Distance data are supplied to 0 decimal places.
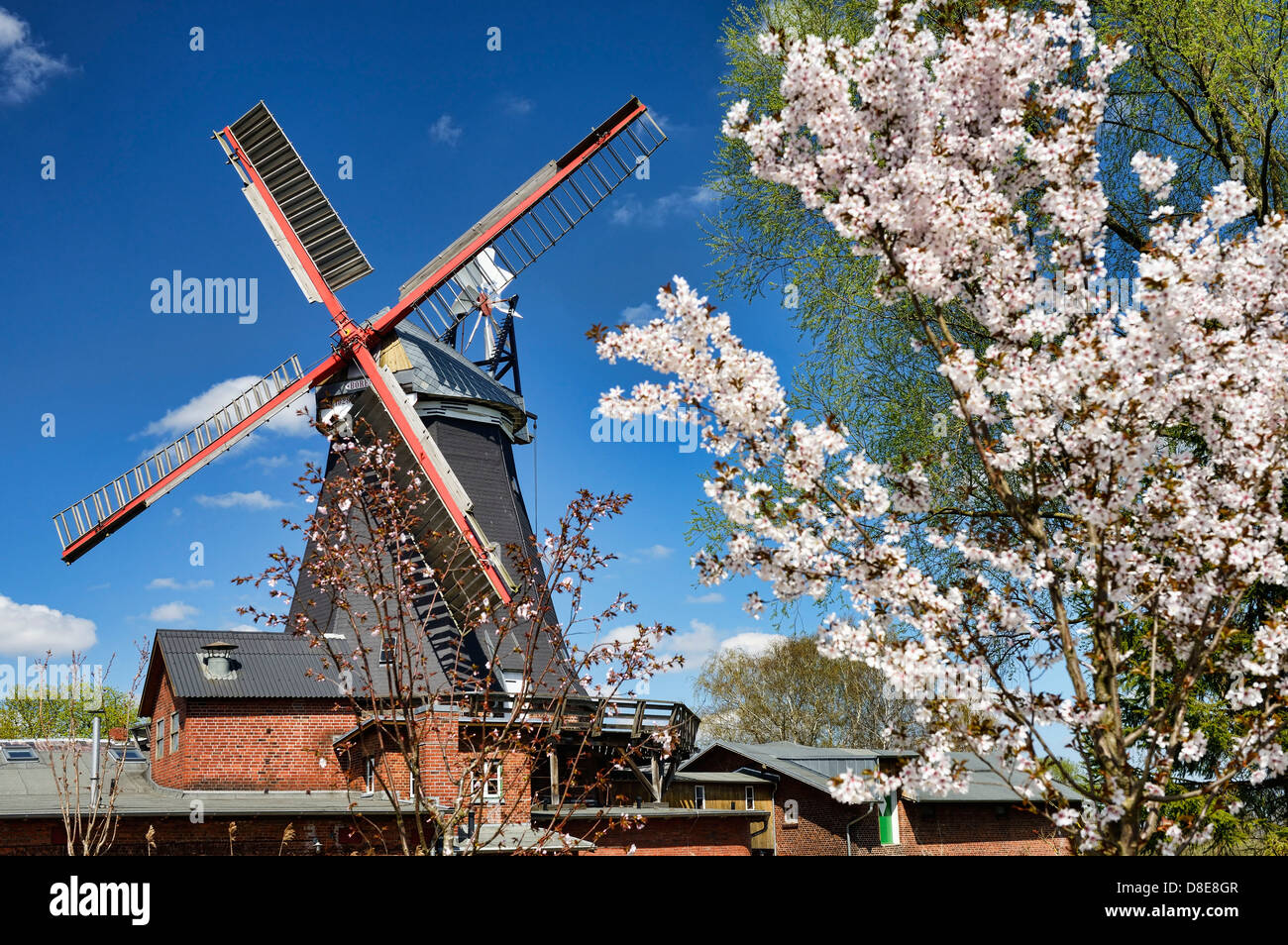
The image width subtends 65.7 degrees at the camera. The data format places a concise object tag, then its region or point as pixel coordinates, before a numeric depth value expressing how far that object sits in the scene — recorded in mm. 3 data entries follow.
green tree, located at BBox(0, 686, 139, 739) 50062
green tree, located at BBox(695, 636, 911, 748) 49219
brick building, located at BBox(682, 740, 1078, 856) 29219
